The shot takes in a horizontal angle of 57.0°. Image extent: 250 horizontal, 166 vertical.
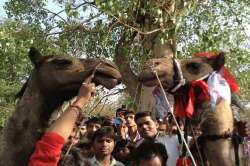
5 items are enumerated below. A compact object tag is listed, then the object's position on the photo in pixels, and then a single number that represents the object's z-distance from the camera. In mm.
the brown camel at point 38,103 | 1759
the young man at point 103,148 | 2329
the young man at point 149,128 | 2331
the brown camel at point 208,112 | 1718
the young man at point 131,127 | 3296
